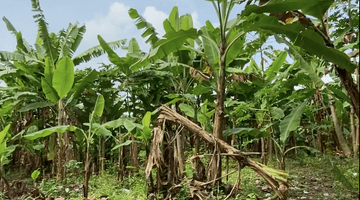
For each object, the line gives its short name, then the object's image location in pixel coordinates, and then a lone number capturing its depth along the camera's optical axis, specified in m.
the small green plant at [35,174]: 3.78
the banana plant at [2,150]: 3.51
